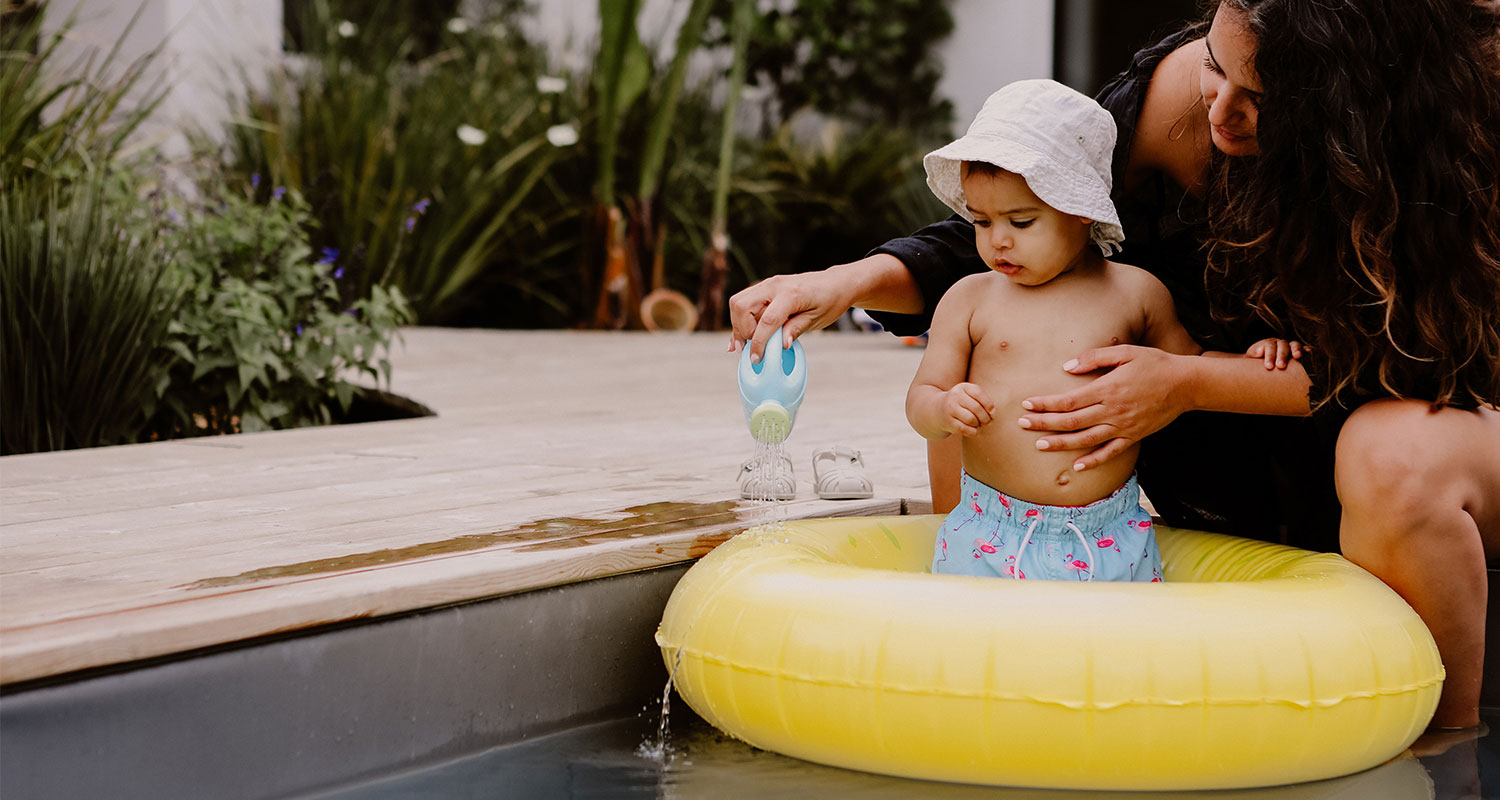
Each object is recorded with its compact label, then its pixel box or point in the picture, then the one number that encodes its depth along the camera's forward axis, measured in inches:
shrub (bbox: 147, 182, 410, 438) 149.2
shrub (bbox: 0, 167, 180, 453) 135.6
